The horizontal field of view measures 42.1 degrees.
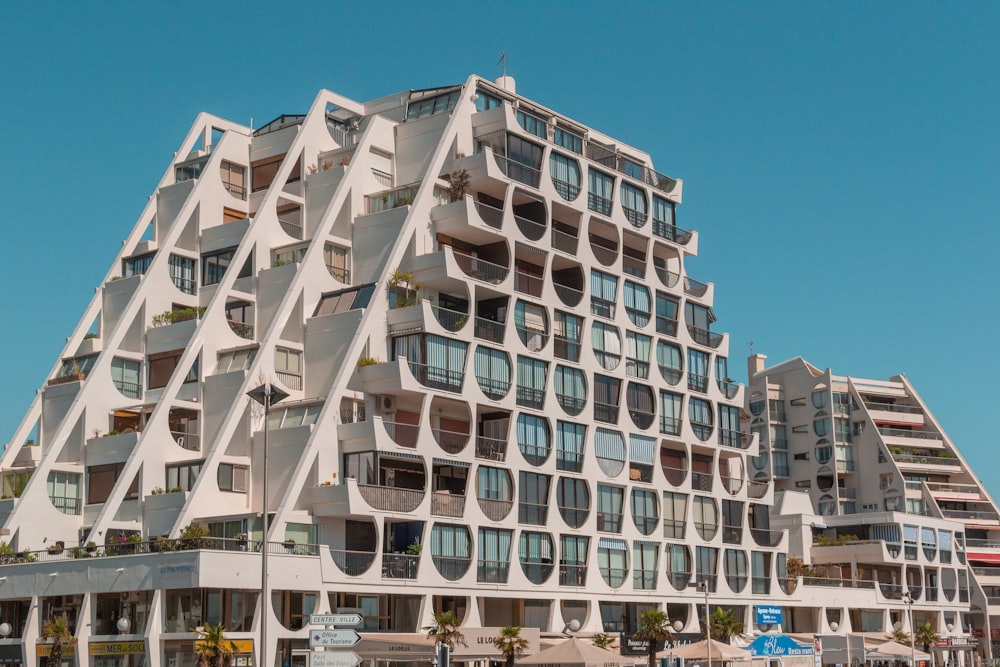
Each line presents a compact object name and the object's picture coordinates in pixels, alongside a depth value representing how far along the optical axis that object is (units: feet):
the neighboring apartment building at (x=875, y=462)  357.20
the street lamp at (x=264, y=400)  116.76
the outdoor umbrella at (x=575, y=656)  167.73
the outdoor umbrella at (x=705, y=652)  185.06
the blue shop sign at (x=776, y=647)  140.05
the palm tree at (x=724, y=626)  215.92
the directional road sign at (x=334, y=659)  96.17
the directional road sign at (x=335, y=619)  100.73
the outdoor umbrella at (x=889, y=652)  239.09
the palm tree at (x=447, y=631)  169.78
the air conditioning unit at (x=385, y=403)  191.11
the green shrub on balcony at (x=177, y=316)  201.12
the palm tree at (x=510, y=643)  175.11
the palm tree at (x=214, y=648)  153.79
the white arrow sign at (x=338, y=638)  97.96
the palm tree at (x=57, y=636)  169.27
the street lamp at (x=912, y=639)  227.53
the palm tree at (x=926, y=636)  286.46
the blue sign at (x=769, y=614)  187.52
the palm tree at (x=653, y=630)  200.64
